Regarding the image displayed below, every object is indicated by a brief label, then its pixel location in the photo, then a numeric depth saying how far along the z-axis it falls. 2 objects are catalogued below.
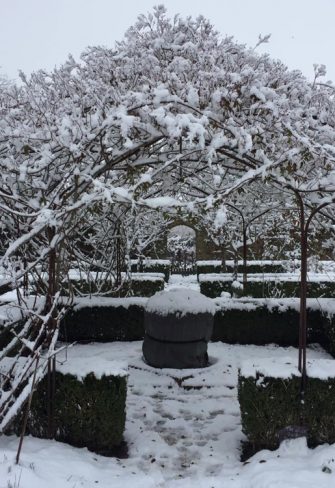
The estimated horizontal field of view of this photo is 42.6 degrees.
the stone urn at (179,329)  7.67
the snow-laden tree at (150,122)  4.30
